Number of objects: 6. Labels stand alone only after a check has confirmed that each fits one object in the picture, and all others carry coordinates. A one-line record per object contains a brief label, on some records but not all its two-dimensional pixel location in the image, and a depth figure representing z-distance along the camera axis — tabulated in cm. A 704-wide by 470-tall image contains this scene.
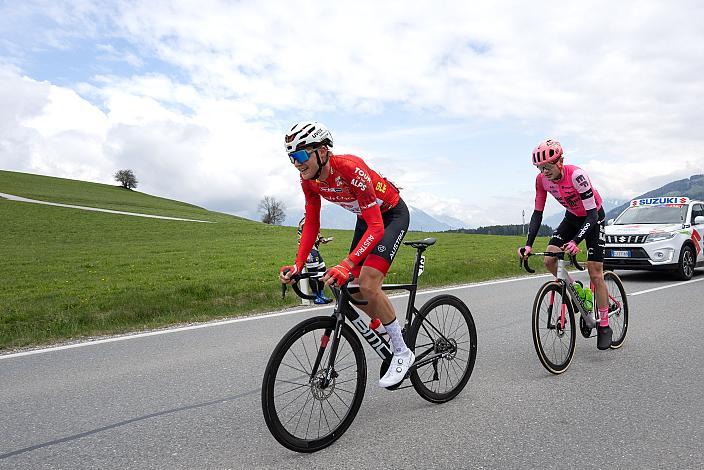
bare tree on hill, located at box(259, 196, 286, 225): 12294
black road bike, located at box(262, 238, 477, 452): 342
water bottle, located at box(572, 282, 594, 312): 571
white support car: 1235
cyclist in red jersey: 365
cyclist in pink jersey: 538
